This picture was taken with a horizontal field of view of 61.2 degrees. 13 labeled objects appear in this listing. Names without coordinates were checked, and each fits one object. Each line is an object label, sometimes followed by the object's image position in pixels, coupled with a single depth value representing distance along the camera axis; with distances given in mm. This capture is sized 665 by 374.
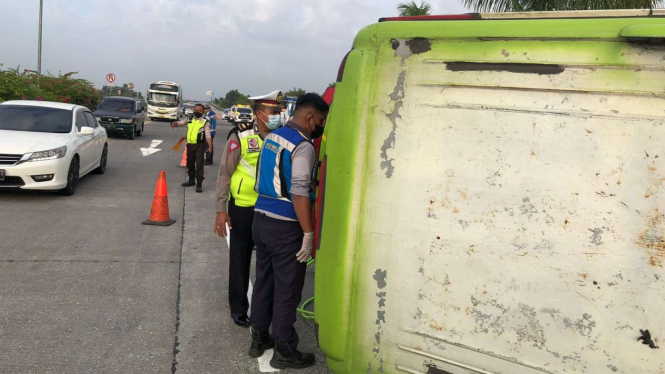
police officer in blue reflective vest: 3416
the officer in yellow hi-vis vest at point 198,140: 10742
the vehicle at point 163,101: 39750
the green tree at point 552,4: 11758
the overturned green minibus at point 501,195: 1984
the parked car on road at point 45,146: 8562
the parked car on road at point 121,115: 21703
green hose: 4687
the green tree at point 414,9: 24053
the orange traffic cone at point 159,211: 7812
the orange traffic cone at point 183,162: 14297
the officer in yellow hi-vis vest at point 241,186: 4254
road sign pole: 30156
